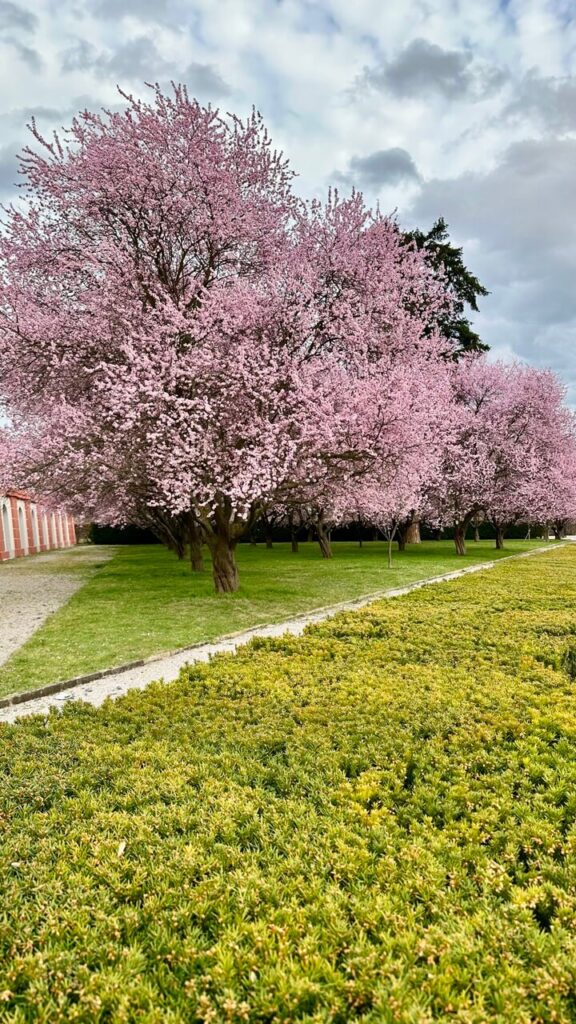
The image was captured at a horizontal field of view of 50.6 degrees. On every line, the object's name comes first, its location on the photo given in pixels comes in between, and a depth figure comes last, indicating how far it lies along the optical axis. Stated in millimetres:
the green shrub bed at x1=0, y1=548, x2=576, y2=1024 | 2504
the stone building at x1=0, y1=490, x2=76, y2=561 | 36938
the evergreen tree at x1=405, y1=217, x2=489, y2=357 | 33500
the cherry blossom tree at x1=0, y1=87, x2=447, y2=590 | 12484
